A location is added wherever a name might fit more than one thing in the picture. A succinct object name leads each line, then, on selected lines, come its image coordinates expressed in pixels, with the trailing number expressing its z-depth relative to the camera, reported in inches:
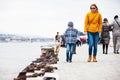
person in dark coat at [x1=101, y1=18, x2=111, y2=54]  785.6
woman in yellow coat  563.5
